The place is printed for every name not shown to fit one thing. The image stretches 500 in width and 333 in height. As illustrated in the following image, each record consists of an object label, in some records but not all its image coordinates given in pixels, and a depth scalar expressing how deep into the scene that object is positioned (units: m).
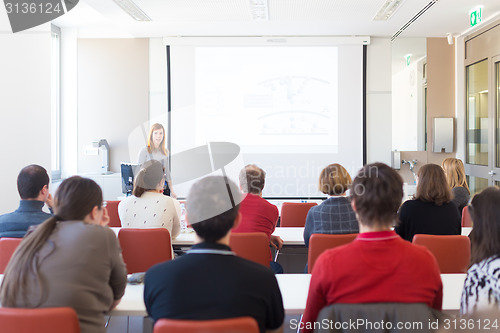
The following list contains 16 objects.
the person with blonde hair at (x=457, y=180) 4.06
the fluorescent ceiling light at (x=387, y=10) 5.52
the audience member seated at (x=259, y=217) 3.26
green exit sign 5.71
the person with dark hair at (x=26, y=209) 2.72
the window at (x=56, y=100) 7.23
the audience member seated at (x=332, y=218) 2.97
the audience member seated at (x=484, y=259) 1.71
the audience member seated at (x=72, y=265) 1.66
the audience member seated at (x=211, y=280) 1.45
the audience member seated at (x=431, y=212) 3.14
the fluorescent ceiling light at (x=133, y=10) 5.56
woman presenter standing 5.64
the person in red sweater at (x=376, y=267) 1.57
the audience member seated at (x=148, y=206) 3.31
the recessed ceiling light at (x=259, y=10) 5.50
